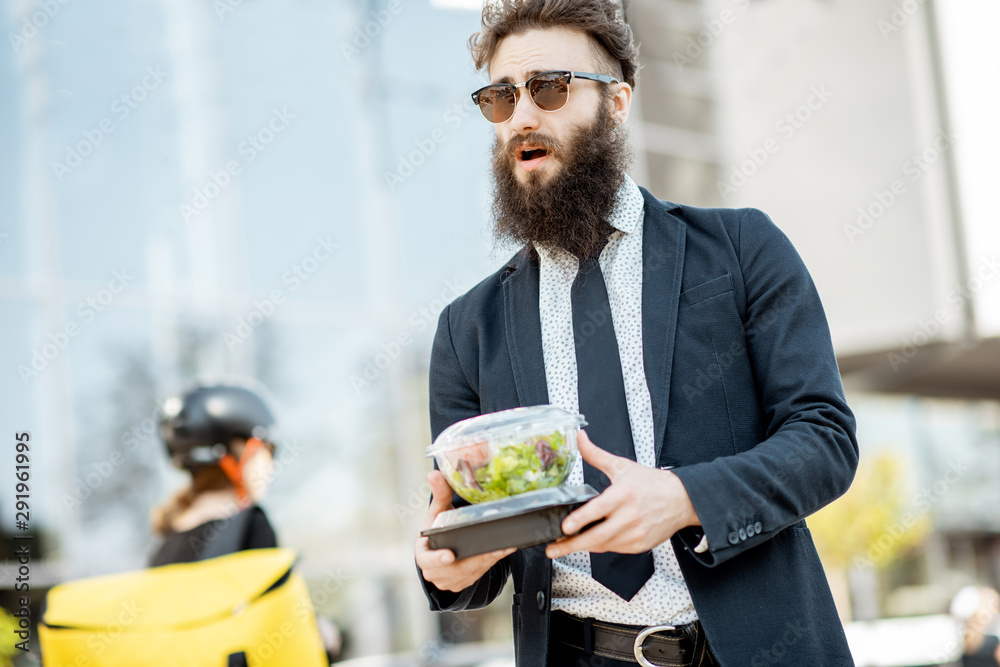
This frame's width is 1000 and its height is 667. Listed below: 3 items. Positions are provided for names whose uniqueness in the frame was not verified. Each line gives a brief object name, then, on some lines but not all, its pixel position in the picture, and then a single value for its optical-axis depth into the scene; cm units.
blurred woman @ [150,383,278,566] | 349
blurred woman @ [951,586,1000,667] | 812
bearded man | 160
